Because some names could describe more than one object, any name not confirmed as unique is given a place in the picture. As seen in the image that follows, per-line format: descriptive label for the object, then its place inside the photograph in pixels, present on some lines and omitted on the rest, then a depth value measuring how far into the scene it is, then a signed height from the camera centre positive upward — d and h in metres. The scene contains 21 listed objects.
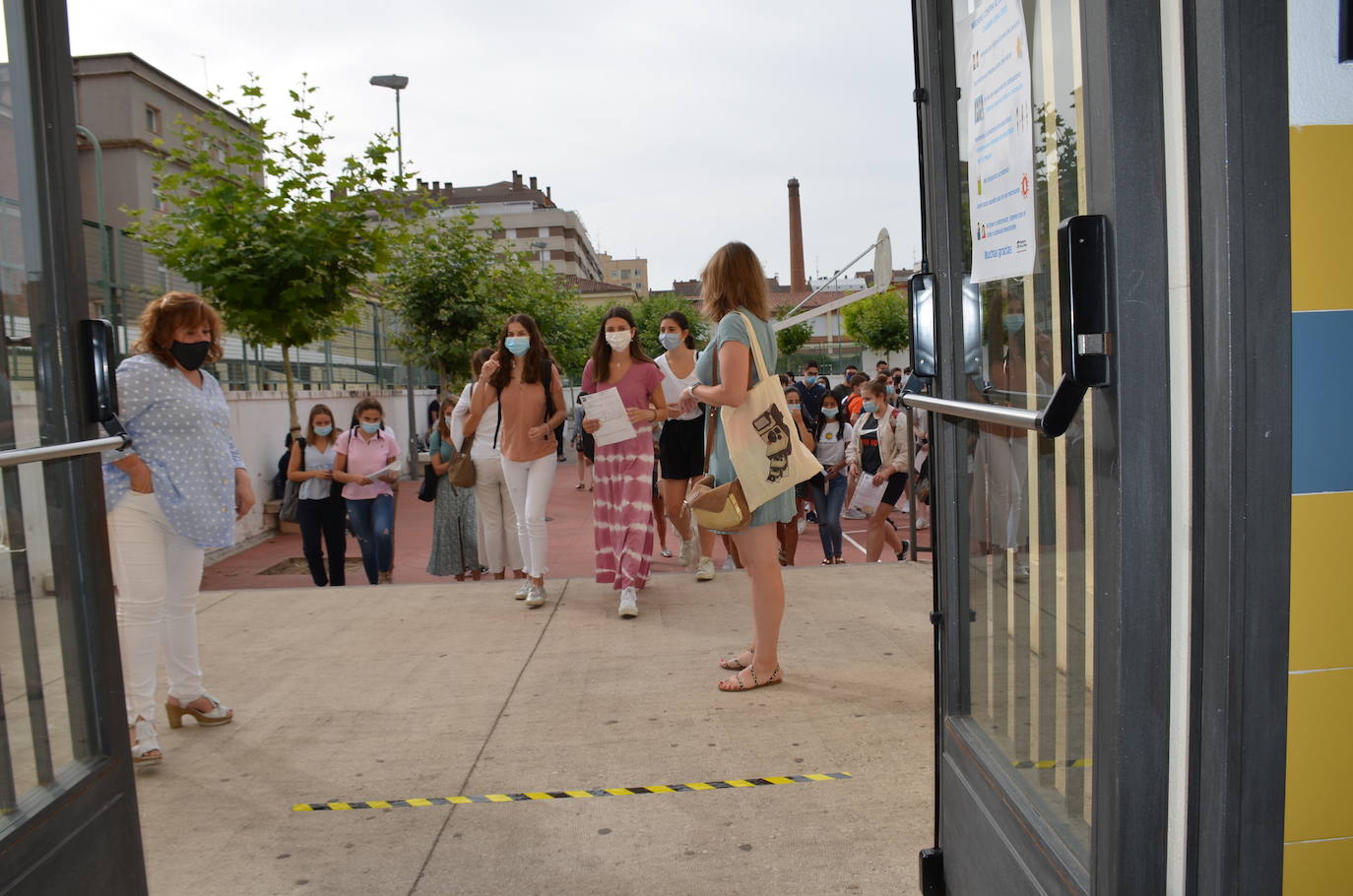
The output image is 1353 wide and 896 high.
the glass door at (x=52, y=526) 2.40 -0.28
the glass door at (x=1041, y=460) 1.71 -0.20
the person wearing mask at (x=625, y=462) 6.54 -0.51
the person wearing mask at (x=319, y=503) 8.06 -0.82
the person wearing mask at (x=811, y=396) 11.39 -0.30
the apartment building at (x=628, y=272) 161.38 +15.97
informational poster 2.14 +0.45
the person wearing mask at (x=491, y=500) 7.59 -0.84
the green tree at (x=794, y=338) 70.19 +2.12
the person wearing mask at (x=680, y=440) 7.45 -0.45
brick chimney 90.19 +10.56
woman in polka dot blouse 4.12 -0.37
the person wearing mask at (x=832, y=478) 9.27 -0.94
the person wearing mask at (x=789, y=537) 8.48 -1.33
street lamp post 22.23 +0.50
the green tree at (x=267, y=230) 10.91 +1.71
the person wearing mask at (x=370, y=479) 8.05 -0.64
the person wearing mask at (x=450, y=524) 8.30 -1.05
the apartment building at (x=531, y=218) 103.94 +16.00
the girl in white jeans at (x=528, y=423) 6.62 -0.25
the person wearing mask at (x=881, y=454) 8.27 -0.72
